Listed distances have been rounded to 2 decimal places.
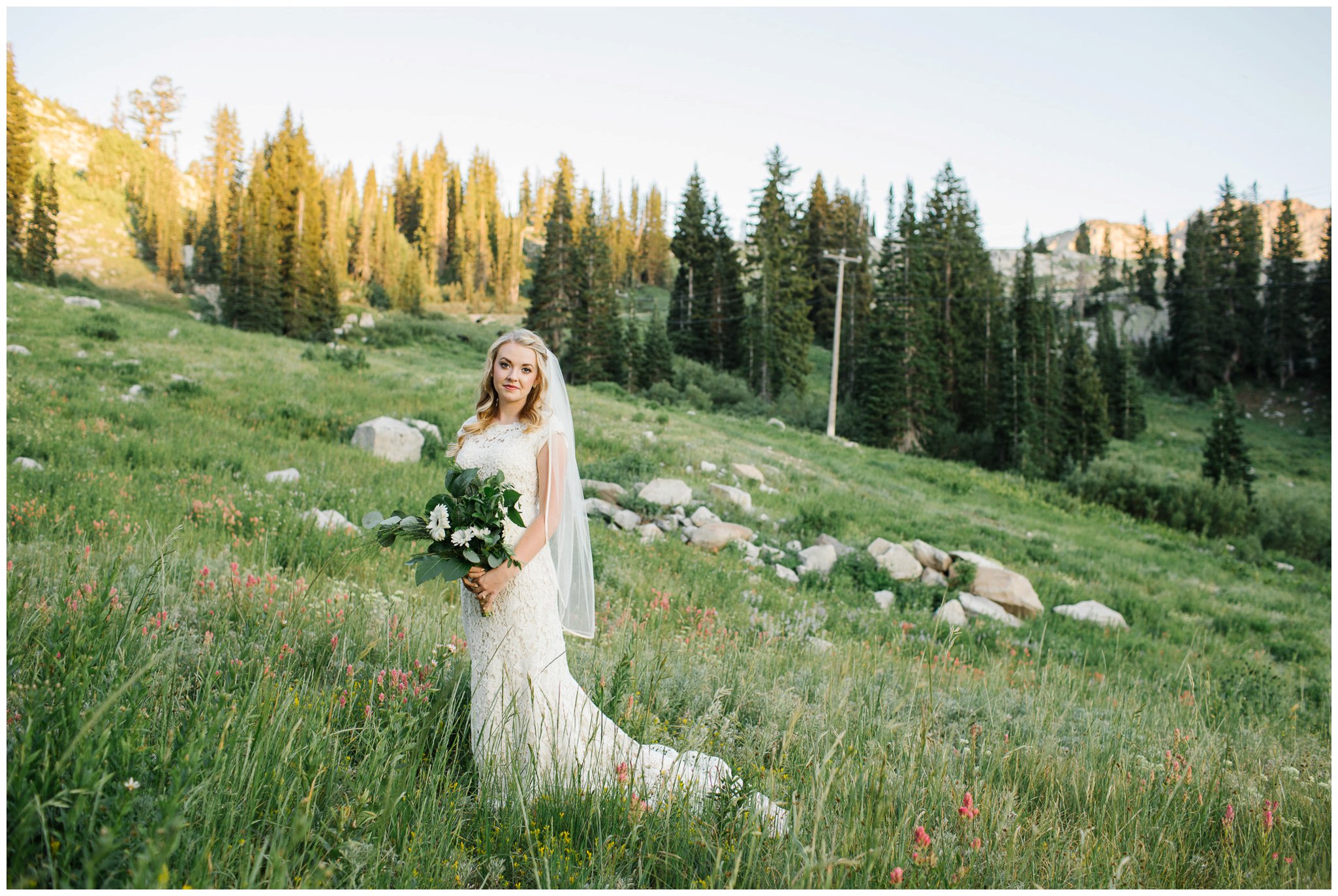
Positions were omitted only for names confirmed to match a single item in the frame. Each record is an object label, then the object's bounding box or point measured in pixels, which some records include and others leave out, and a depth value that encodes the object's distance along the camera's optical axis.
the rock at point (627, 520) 9.74
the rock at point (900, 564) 9.66
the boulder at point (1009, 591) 9.26
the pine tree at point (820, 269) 60.09
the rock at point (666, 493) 10.84
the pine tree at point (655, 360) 40.69
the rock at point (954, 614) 7.85
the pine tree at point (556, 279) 43.81
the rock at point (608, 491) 10.66
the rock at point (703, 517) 10.39
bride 2.63
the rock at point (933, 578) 9.62
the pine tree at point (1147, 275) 74.25
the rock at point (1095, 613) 9.23
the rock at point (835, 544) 10.34
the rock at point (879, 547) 10.19
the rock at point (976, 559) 9.94
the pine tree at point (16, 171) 34.31
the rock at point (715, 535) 9.56
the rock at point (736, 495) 11.82
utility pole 31.08
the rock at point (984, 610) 8.66
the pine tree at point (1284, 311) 59.47
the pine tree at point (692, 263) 54.25
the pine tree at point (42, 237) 36.22
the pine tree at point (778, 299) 43.69
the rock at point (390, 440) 10.97
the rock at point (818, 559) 9.48
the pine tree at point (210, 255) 54.41
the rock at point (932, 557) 10.36
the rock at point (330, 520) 6.64
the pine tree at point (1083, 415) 39.44
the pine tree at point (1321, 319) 57.47
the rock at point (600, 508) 9.92
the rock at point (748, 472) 14.76
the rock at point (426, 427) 12.15
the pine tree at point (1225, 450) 26.66
